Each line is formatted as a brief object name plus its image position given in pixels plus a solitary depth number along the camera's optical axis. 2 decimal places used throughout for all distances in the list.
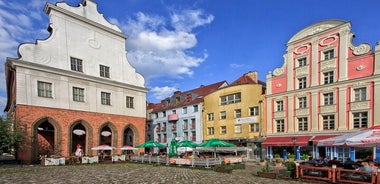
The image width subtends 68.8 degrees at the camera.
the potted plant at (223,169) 18.92
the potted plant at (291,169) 15.98
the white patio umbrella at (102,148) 27.31
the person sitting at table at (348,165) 14.83
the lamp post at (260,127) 34.94
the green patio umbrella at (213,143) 25.12
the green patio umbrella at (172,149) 28.44
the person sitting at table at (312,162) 16.85
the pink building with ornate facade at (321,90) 26.91
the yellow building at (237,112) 36.25
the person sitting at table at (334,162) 16.17
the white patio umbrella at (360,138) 11.34
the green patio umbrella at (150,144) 29.54
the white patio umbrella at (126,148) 29.64
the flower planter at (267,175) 15.88
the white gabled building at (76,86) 24.50
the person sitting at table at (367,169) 12.29
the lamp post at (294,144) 28.60
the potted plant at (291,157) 30.04
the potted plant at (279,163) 25.81
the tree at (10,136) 21.17
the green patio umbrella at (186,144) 26.77
